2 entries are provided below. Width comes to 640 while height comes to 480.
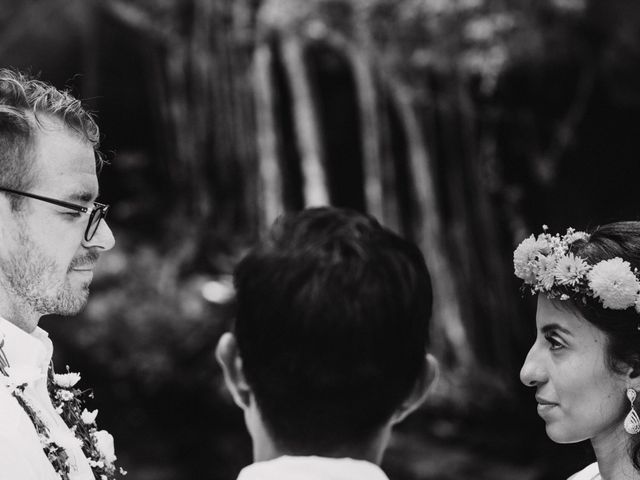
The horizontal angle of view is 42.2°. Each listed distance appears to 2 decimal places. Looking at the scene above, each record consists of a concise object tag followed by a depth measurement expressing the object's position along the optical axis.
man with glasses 1.82
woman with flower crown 2.10
